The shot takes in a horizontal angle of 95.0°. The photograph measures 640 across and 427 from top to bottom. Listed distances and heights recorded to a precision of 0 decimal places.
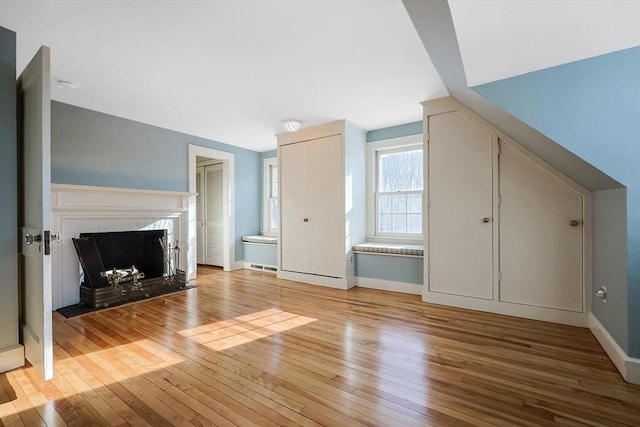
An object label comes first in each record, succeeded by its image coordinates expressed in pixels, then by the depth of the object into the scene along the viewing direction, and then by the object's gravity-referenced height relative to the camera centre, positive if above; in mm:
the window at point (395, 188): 4195 +352
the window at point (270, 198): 5871 +290
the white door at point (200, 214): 6145 -25
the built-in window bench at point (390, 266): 3799 -744
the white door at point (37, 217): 1753 -23
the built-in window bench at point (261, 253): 5301 -748
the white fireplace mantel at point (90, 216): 3301 -34
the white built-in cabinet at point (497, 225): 2768 -141
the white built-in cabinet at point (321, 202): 4145 +159
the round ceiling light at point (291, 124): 4016 +1218
